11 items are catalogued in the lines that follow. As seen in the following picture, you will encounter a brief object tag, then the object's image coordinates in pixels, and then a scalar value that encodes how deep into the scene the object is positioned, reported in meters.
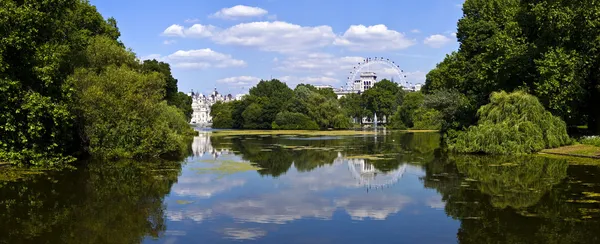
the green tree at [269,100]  92.56
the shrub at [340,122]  85.62
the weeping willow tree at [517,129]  28.52
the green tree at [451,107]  36.38
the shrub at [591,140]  27.78
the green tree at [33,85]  20.73
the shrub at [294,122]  84.36
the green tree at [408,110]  92.38
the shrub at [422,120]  81.57
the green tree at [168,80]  61.79
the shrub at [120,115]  26.14
